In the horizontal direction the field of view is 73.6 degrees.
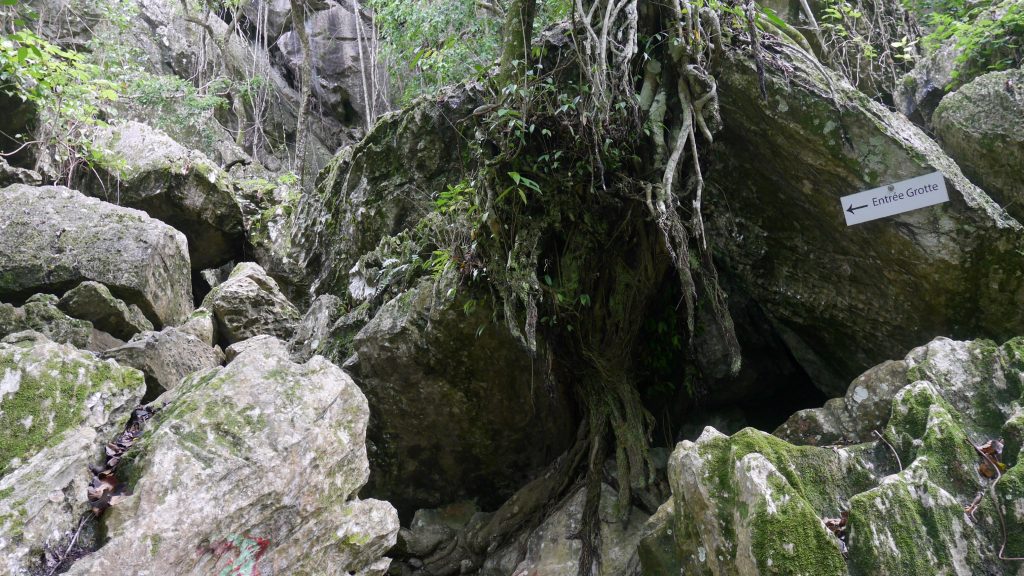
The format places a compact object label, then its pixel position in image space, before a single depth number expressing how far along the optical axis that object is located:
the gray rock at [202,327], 7.35
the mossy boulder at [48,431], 2.89
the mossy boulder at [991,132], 4.76
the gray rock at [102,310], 6.29
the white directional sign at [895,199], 4.29
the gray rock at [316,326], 6.38
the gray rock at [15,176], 8.30
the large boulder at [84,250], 6.81
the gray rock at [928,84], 6.52
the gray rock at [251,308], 8.14
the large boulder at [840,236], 4.34
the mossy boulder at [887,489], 2.81
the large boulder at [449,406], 5.11
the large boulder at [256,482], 3.07
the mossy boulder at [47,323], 5.75
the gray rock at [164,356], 5.23
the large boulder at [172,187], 9.34
